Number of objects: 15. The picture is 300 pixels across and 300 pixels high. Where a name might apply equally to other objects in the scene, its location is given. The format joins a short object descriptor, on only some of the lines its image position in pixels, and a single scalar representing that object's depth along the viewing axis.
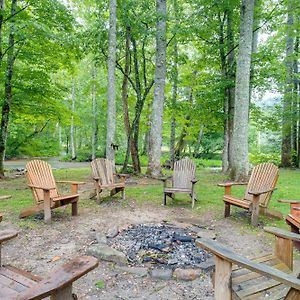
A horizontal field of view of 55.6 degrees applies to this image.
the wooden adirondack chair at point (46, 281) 1.33
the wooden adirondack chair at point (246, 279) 1.50
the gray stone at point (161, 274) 2.79
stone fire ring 2.80
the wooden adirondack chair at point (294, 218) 3.12
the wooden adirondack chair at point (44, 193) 4.29
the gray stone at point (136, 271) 2.85
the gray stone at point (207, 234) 3.84
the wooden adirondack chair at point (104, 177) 5.60
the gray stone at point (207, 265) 2.93
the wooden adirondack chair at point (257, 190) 4.30
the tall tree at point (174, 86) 10.91
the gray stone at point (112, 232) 3.80
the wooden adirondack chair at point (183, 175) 5.82
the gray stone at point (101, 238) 3.61
